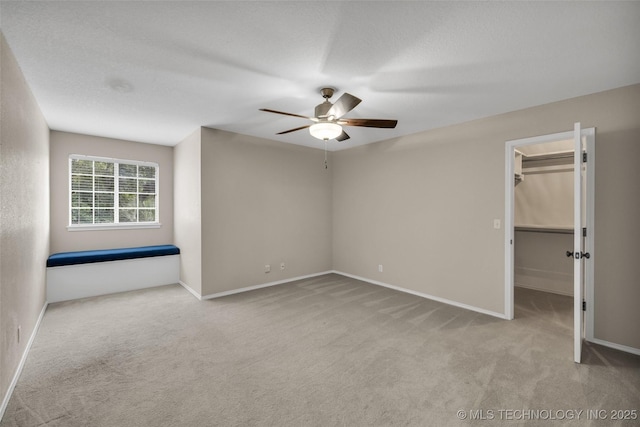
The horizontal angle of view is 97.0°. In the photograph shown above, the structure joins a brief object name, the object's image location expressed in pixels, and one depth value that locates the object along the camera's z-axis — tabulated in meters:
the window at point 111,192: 4.45
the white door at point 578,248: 2.38
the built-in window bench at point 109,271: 3.93
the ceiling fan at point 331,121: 2.63
